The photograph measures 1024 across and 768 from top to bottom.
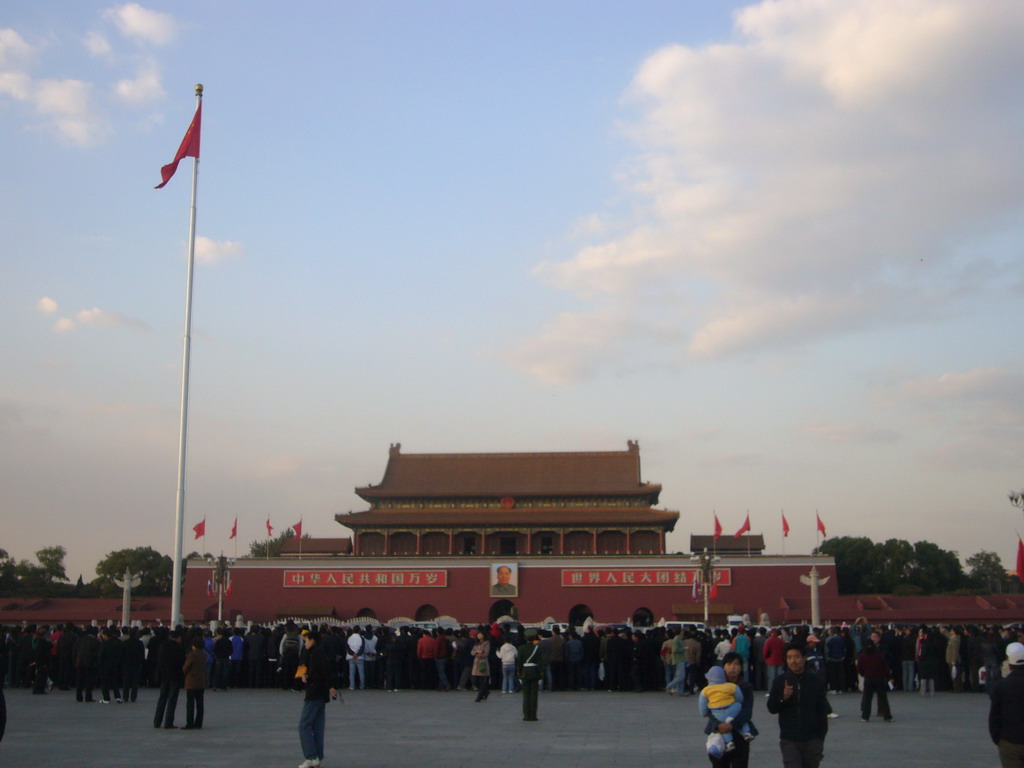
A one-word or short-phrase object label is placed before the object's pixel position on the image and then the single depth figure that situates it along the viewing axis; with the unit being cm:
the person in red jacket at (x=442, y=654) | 1898
